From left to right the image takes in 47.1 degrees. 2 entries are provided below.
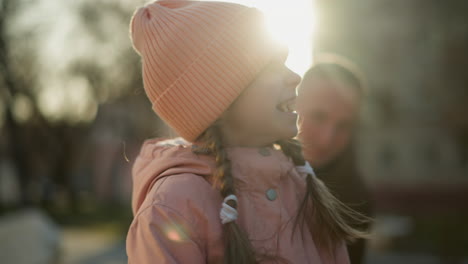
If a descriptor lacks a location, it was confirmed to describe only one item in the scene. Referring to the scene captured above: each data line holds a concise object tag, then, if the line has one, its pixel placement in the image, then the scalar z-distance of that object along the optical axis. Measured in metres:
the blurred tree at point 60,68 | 10.71
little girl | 0.66
